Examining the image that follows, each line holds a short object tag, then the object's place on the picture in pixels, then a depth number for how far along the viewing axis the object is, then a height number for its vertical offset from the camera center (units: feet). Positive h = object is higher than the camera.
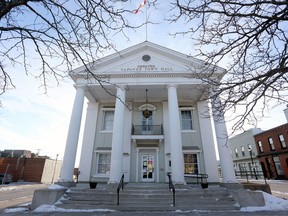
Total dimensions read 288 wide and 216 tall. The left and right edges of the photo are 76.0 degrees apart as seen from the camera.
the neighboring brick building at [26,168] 93.71 +6.37
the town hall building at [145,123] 39.68 +14.29
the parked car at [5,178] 77.48 +1.31
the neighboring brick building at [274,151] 86.53 +14.67
